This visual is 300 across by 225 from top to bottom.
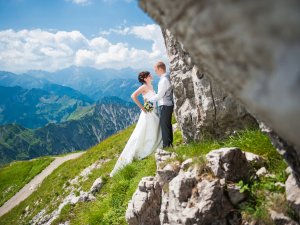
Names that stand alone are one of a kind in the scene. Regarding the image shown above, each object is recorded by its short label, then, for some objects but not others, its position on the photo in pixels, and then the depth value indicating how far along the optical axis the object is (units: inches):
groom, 437.6
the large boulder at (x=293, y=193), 179.4
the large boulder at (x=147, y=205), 292.6
